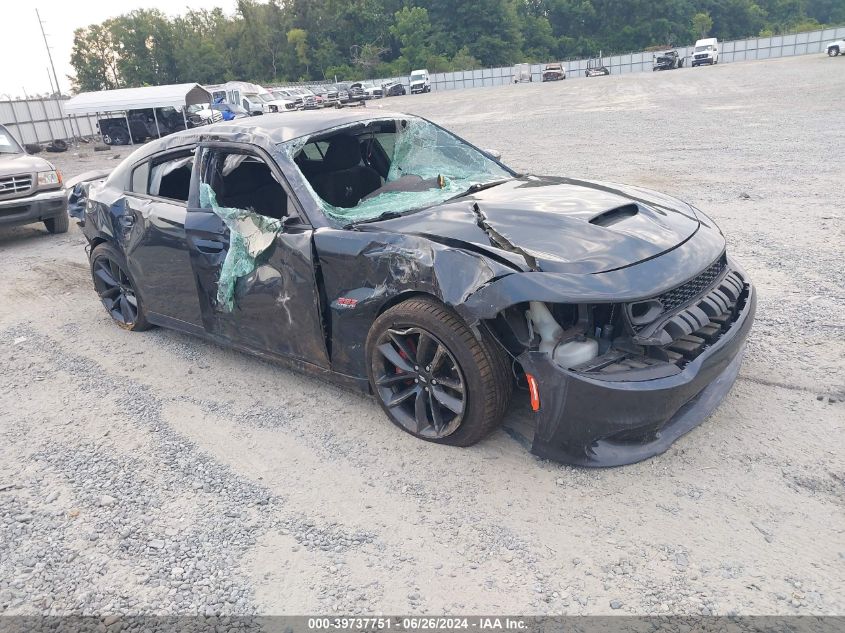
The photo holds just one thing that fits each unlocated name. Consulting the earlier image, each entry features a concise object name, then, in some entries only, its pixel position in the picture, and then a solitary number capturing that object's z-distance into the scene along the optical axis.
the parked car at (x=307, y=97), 45.16
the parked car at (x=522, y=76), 58.12
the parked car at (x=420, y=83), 56.36
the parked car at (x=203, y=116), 29.58
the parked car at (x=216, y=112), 28.37
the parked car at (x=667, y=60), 52.09
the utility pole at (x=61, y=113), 31.81
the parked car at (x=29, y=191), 9.15
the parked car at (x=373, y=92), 54.41
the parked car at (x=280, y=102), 40.41
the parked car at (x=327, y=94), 46.85
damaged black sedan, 2.91
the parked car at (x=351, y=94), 48.41
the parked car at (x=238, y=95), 37.44
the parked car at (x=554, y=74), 54.47
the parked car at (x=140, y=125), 29.00
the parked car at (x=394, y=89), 56.78
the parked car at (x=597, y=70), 55.69
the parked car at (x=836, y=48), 39.69
